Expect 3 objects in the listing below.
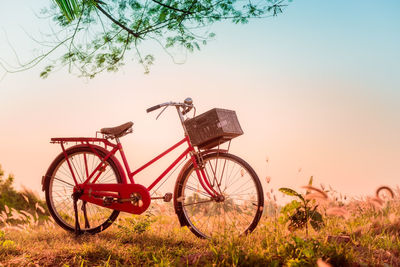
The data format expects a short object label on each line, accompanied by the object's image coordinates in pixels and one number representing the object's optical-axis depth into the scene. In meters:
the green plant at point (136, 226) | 5.04
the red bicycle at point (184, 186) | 4.65
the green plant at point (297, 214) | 4.33
